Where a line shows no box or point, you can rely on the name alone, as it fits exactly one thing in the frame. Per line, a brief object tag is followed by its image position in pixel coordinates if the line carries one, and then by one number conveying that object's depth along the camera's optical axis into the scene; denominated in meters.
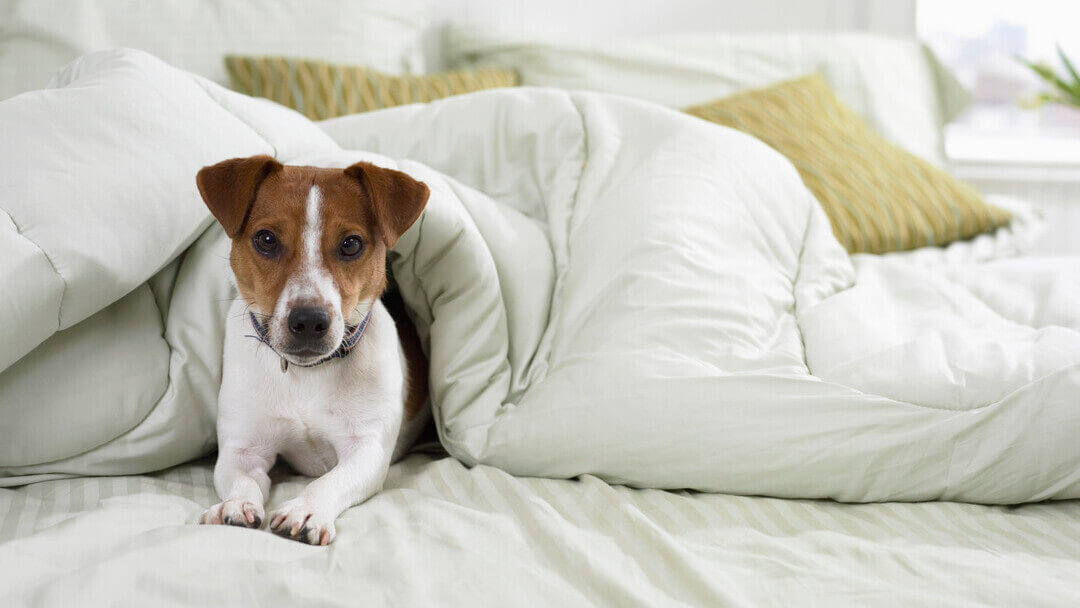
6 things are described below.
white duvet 1.20
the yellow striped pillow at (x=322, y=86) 2.14
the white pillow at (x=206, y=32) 2.01
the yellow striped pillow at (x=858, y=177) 2.16
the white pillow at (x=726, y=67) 2.61
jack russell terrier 1.20
